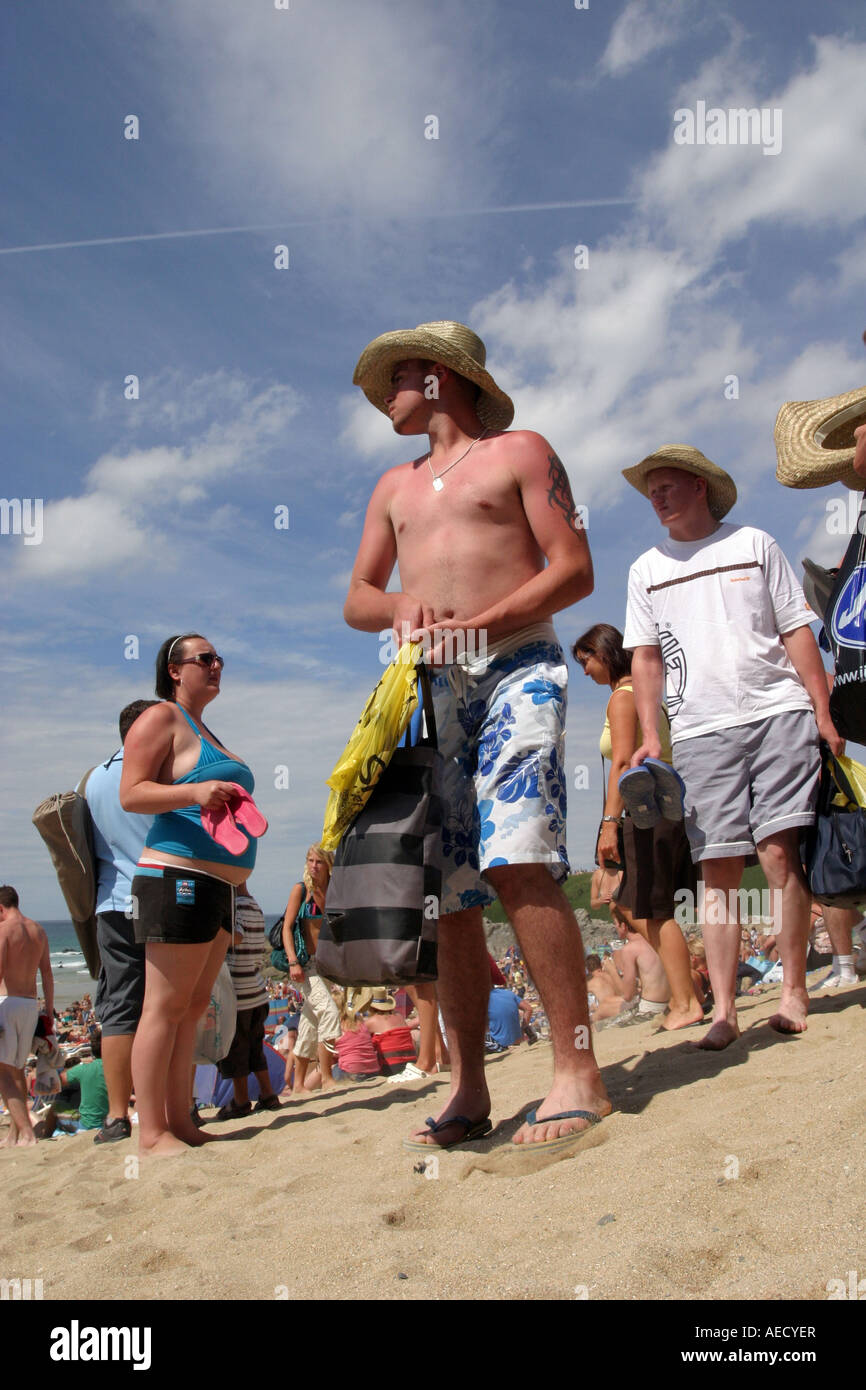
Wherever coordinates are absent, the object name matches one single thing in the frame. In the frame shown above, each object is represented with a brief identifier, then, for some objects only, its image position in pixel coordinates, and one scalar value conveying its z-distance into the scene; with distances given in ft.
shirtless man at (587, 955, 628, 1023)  23.09
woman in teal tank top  11.51
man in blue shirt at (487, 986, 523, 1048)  23.28
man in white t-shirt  11.09
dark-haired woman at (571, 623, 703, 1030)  14.43
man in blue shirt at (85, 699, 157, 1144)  13.85
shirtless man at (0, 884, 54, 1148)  21.13
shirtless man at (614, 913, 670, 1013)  18.28
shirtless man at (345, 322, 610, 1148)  8.34
